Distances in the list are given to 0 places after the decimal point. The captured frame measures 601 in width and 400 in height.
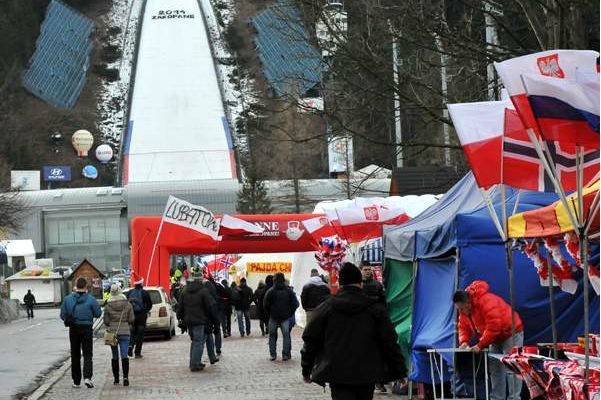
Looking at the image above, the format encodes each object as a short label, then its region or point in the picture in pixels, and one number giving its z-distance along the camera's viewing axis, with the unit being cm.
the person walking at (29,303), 5131
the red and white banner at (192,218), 3045
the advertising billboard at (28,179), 10269
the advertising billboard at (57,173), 11981
